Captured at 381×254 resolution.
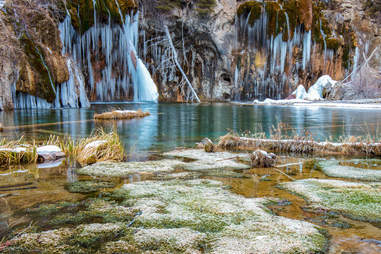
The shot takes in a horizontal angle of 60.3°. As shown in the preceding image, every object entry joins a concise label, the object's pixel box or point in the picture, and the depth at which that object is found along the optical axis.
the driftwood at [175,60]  45.12
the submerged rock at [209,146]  9.53
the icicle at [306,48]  45.31
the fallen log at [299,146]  9.21
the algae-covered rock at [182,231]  3.44
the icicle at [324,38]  46.77
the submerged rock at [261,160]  7.51
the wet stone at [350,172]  6.47
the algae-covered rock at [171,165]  6.99
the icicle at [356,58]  49.25
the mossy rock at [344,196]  4.52
